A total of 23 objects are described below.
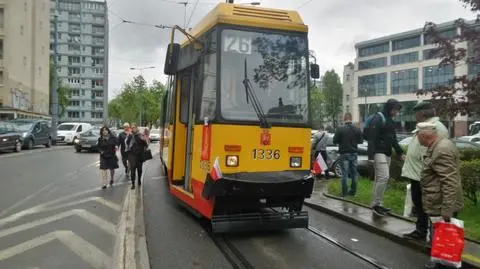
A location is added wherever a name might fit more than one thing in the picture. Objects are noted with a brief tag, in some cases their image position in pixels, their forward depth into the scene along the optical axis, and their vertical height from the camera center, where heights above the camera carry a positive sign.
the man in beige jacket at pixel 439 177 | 5.41 -0.50
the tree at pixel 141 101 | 80.94 +4.26
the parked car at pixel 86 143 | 28.78 -0.96
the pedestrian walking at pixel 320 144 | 15.44 -0.43
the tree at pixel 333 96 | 125.62 +8.40
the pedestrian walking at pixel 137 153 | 13.42 -0.69
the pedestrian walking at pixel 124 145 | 16.06 -0.60
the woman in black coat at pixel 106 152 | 13.70 -0.70
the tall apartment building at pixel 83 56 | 128.62 +17.86
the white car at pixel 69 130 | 39.19 -0.36
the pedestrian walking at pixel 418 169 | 7.16 -0.54
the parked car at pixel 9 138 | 26.50 -0.70
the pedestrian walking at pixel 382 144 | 9.00 -0.23
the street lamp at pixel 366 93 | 95.81 +7.20
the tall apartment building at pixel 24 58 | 48.31 +7.10
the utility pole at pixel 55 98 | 41.10 +2.33
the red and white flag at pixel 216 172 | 7.33 -0.63
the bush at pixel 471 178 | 8.72 -0.78
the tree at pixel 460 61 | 9.48 +1.37
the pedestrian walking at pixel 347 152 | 11.38 -0.48
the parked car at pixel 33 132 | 29.98 -0.42
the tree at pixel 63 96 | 83.45 +5.04
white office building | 85.75 +10.72
